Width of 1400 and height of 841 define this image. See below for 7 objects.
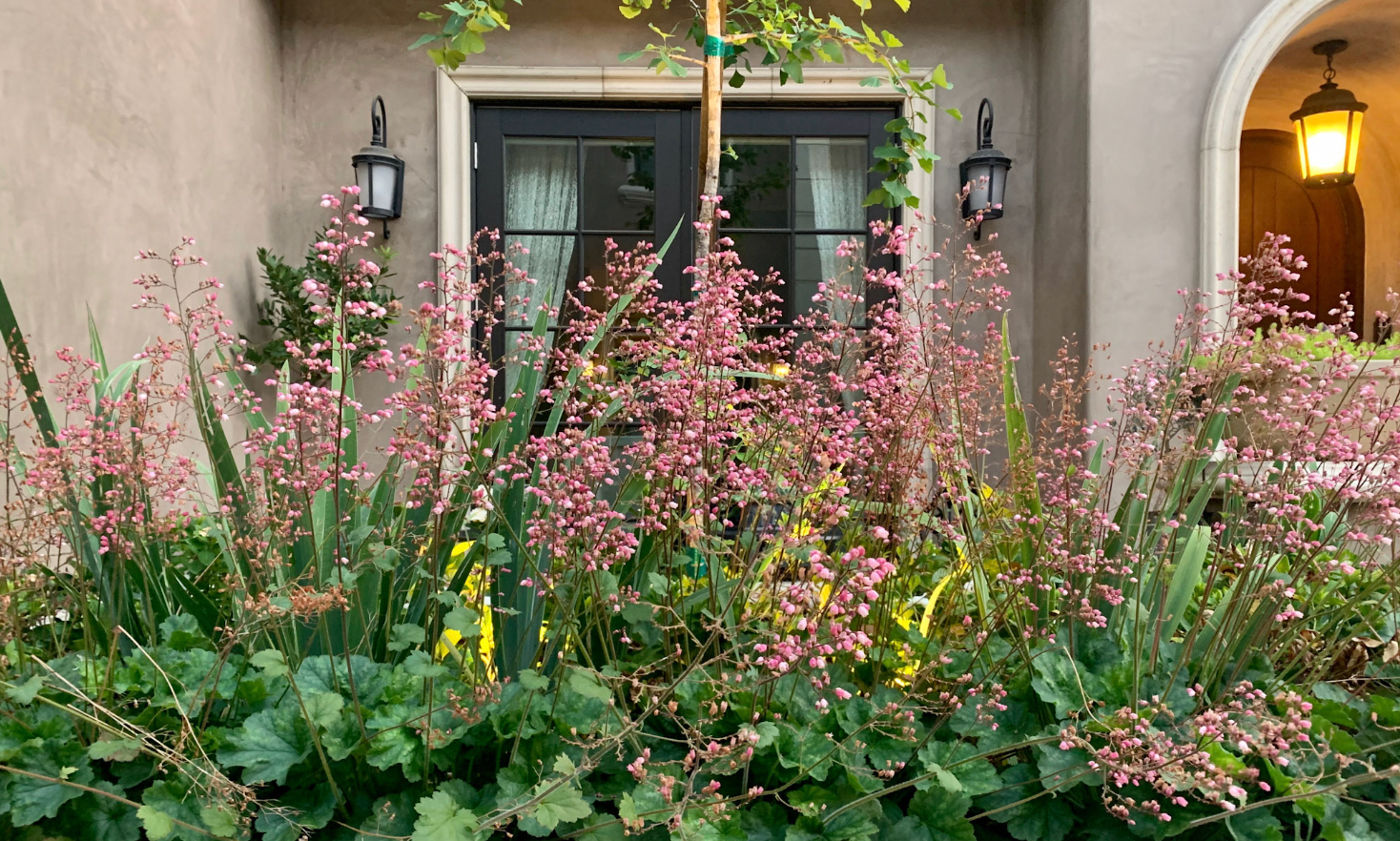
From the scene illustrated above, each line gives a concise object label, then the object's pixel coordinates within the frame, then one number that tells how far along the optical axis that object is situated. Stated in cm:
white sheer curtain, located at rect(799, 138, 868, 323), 419
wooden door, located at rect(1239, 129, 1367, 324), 542
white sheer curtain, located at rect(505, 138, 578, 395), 415
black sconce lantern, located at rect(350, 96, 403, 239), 380
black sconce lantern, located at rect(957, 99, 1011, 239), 385
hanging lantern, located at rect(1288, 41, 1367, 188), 421
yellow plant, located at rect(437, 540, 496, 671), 108
